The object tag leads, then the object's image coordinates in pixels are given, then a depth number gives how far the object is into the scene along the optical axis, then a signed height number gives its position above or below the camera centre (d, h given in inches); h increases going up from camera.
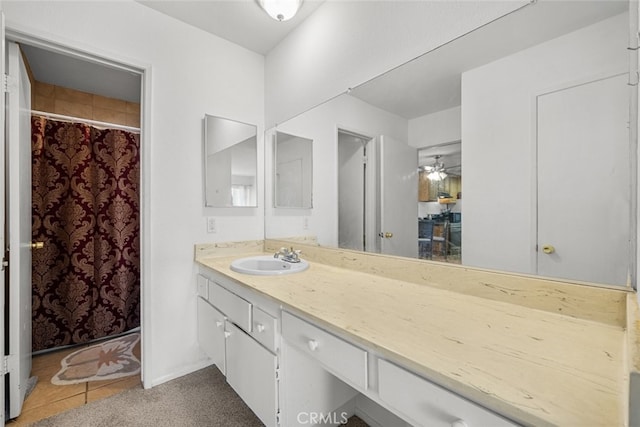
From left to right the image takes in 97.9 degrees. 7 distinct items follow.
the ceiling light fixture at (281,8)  62.4 +47.2
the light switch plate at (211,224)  79.0 -2.9
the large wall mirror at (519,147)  32.7 +9.8
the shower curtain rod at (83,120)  86.6 +31.4
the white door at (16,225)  58.0 -2.3
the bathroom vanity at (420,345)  21.6 -13.1
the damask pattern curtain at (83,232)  86.7 -6.1
